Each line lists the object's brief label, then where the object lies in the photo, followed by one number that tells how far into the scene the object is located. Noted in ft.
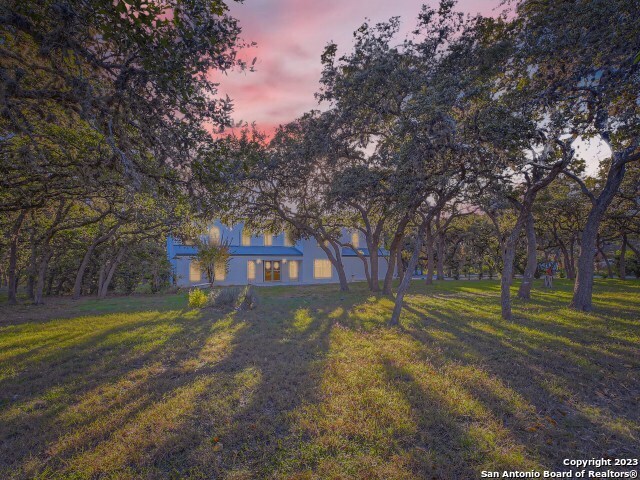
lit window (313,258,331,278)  108.47
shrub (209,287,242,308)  47.65
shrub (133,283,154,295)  77.68
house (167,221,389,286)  91.35
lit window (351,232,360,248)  115.85
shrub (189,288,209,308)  46.70
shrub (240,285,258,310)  45.60
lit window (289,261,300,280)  105.91
